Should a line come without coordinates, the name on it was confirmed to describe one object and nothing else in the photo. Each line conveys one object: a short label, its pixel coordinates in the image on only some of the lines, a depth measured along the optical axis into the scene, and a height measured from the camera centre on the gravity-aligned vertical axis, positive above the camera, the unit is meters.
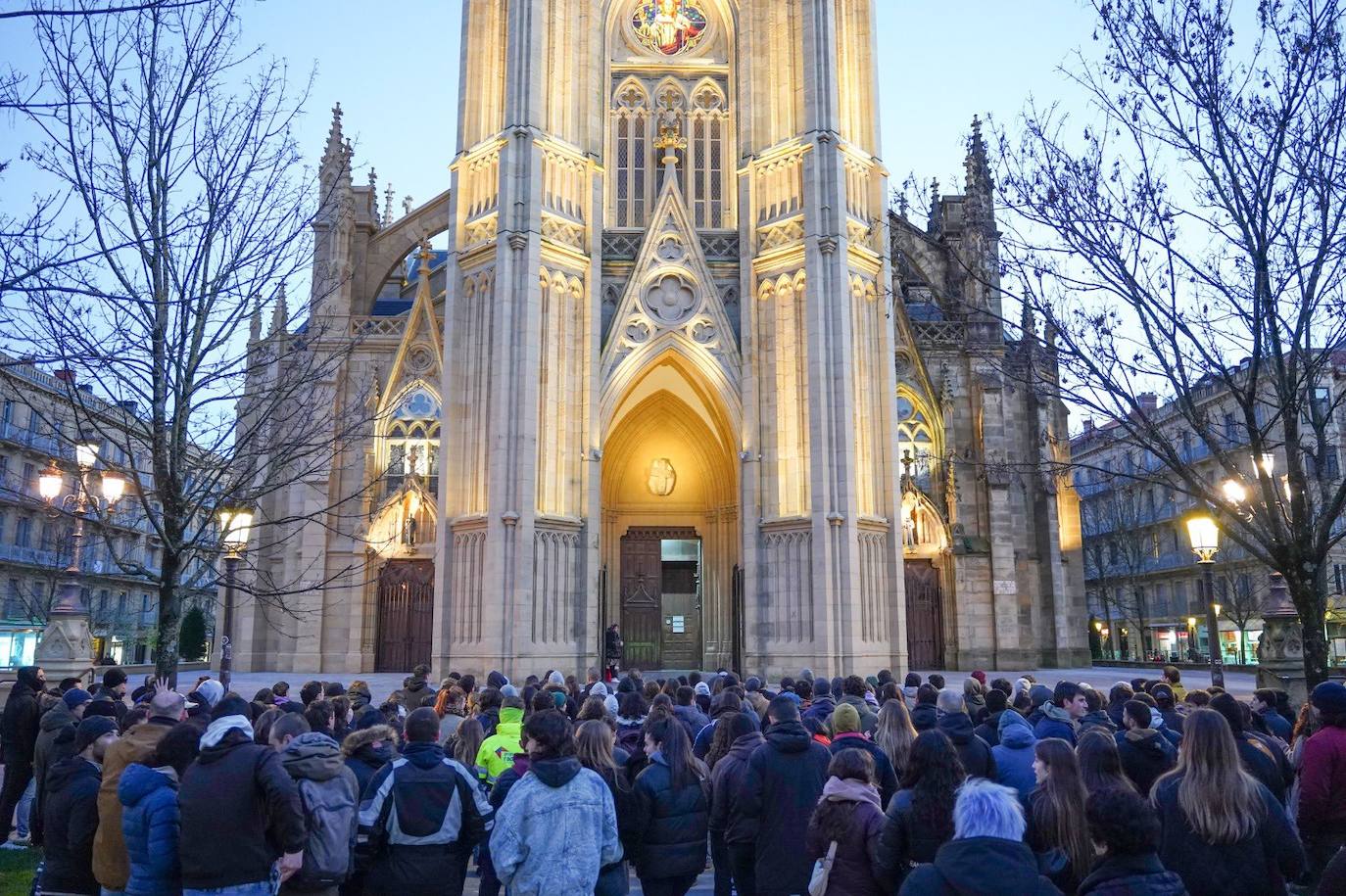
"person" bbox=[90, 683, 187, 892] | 5.46 -0.95
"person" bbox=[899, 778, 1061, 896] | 3.57 -0.82
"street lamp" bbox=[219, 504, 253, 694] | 12.01 +0.98
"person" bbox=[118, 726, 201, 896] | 5.04 -0.98
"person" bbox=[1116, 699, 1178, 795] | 6.33 -0.84
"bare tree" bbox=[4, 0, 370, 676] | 10.47 +3.17
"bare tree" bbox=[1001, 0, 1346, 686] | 10.54 +3.86
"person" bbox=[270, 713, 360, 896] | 5.13 -0.92
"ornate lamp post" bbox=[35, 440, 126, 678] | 13.16 -0.03
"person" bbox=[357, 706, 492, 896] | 5.16 -0.99
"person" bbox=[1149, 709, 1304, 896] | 4.38 -0.89
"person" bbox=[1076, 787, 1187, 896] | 3.62 -0.80
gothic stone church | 22.75 +5.46
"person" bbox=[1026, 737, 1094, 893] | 4.69 -0.87
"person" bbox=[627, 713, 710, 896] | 6.00 -1.13
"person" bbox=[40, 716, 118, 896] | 5.98 -1.09
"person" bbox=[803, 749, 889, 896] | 4.79 -0.96
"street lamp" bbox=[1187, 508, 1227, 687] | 15.34 +1.12
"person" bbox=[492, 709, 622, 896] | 4.84 -0.94
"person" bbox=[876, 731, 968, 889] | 4.50 -0.82
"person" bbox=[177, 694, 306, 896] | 4.84 -0.89
